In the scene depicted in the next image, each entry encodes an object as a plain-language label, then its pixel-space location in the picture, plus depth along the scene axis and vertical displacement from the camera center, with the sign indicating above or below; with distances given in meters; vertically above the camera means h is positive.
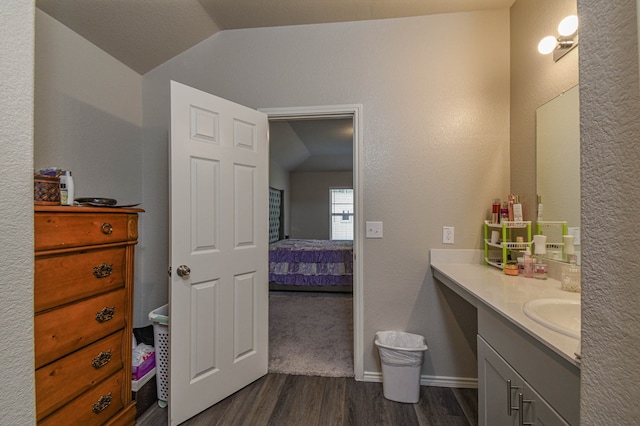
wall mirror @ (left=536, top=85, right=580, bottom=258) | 1.36 +0.30
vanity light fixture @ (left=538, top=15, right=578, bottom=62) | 1.34 +0.91
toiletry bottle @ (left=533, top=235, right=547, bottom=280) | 1.52 -0.24
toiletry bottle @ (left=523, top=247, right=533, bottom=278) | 1.54 -0.30
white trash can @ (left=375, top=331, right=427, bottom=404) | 1.72 -1.04
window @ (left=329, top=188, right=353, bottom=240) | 7.45 -0.01
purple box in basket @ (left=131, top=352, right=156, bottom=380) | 1.62 -0.98
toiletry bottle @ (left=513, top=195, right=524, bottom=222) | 1.68 +0.00
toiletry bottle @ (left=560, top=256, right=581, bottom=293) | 1.23 -0.31
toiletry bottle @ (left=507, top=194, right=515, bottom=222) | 1.73 +0.04
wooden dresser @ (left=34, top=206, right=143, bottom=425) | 1.10 -0.48
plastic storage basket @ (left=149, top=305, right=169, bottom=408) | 1.71 -0.92
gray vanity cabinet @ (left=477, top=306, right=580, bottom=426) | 0.72 -0.54
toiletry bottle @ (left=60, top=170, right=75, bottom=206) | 1.32 +0.11
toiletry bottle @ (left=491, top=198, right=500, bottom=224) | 1.81 +0.00
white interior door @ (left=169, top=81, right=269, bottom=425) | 1.56 -0.24
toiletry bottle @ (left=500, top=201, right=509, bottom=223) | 1.74 +0.00
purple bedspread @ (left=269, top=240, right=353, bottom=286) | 4.08 -0.83
